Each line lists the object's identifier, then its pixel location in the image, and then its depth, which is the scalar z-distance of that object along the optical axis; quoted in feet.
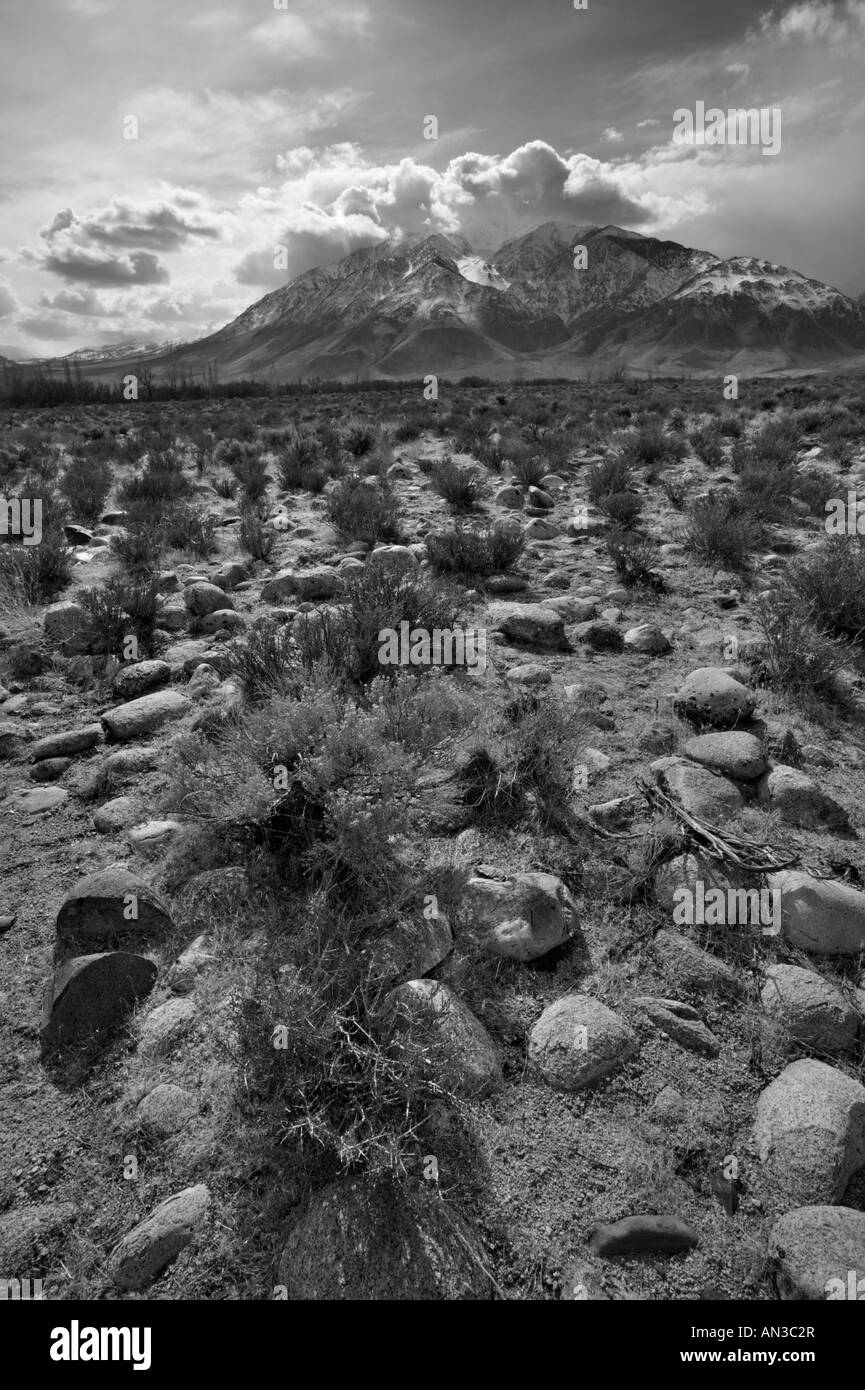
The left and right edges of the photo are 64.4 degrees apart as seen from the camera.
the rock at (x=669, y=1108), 6.63
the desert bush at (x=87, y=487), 30.30
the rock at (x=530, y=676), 14.66
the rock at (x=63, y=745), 12.58
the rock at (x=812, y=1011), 7.23
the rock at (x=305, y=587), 19.47
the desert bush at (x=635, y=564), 20.72
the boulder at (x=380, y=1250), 5.46
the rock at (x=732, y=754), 10.98
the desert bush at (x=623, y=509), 26.96
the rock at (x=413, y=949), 7.66
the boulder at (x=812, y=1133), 5.98
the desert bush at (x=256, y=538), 23.86
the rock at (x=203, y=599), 18.60
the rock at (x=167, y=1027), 7.18
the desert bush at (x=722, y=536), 21.89
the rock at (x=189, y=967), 7.86
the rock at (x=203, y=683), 14.16
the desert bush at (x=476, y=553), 21.21
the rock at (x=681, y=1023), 7.29
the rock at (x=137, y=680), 14.82
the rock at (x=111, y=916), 8.33
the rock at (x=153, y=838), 9.89
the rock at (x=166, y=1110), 6.46
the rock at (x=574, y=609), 18.37
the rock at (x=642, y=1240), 5.62
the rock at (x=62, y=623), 16.88
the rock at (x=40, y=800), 11.27
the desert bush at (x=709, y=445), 37.81
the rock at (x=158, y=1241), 5.51
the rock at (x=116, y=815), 10.61
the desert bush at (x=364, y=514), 25.17
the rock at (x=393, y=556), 19.35
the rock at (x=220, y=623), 17.70
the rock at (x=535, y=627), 16.75
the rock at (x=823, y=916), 8.21
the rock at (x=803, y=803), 10.32
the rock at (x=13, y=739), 12.94
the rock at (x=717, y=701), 12.40
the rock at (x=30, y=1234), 5.64
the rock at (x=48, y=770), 12.09
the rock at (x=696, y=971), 7.89
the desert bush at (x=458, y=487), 29.30
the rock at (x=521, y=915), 8.30
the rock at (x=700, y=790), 10.14
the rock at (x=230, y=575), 20.84
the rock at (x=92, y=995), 7.36
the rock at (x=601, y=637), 16.67
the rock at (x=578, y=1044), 6.96
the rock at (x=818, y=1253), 5.25
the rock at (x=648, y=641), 16.35
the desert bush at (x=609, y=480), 31.01
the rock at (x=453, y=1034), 6.77
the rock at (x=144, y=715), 13.06
